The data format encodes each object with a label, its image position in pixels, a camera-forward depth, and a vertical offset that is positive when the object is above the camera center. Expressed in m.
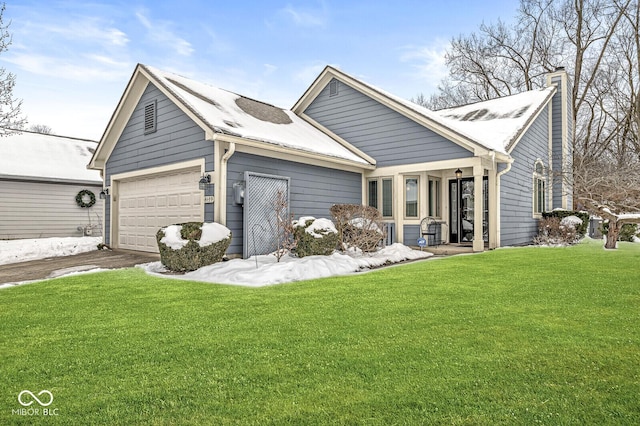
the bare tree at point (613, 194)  10.80 +0.52
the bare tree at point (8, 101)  12.80 +3.42
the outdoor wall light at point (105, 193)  12.96 +0.67
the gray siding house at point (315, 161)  9.63 +1.40
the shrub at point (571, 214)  14.36 -0.03
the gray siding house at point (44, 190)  15.81 +1.00
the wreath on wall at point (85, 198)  17.48 +0.71
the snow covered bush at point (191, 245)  8.10 -0.57
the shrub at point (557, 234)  13.35 -0.62
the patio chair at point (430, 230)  12.02 -0.43
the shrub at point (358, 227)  9.70 -0.27
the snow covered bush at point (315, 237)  9.04 -0.46
